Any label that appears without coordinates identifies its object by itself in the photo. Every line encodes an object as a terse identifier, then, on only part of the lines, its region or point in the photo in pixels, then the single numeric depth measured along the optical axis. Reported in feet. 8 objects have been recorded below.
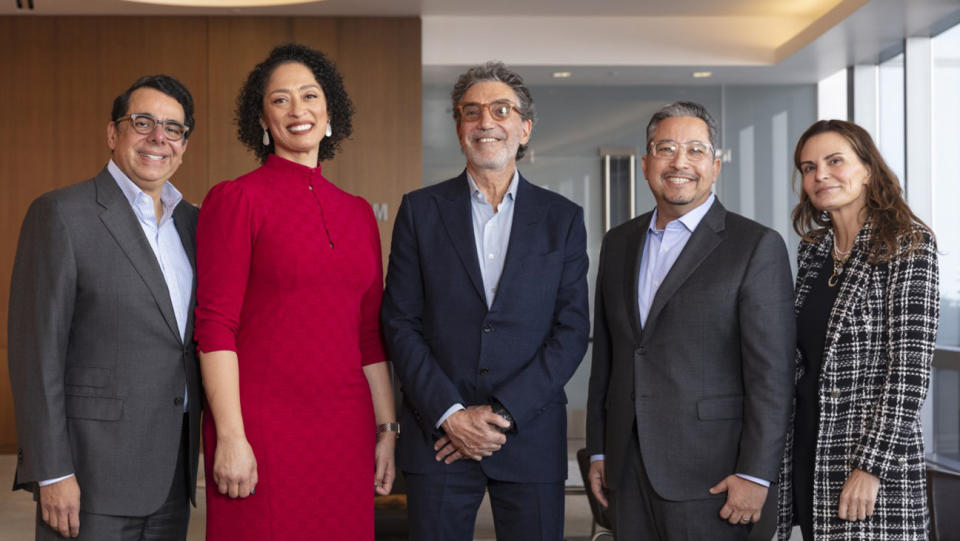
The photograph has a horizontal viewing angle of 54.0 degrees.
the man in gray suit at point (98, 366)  7.86
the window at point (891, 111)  26.55
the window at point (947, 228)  23.35
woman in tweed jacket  8.32
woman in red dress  8.10
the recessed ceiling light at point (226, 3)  24.95
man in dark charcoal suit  8.58
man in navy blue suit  8.70
